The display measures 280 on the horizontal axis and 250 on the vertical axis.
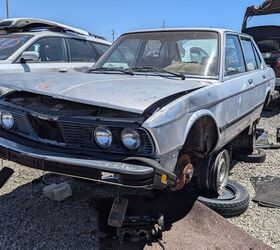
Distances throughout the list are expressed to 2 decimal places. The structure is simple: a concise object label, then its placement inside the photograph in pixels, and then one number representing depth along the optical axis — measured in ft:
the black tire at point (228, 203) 8.19
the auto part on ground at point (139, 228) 6.77
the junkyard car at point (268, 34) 21.60
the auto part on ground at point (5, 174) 7.51
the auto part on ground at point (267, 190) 8.96
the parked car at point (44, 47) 13.19
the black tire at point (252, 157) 11.90
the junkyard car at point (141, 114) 5.96
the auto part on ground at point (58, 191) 8.71
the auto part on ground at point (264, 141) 13.52
